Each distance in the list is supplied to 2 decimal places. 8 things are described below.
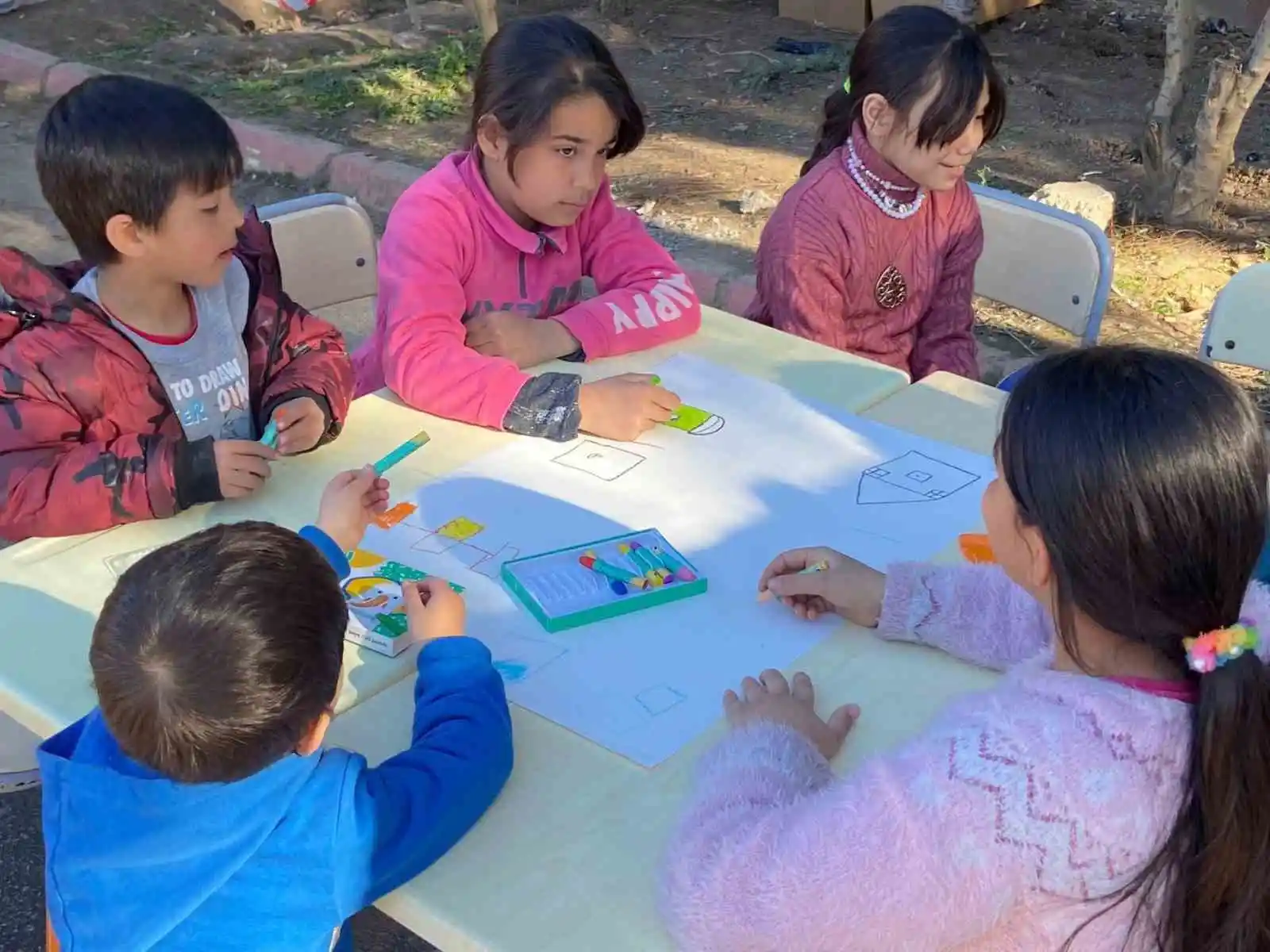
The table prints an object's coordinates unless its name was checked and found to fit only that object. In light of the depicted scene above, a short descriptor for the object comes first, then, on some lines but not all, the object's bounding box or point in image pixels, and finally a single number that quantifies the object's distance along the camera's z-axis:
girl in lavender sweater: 0.97
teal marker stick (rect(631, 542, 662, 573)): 1.50
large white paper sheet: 1.34
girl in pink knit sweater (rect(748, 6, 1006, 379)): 2.37
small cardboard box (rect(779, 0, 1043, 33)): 6.29
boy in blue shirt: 1.09
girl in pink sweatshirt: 2.03
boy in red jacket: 1.66
